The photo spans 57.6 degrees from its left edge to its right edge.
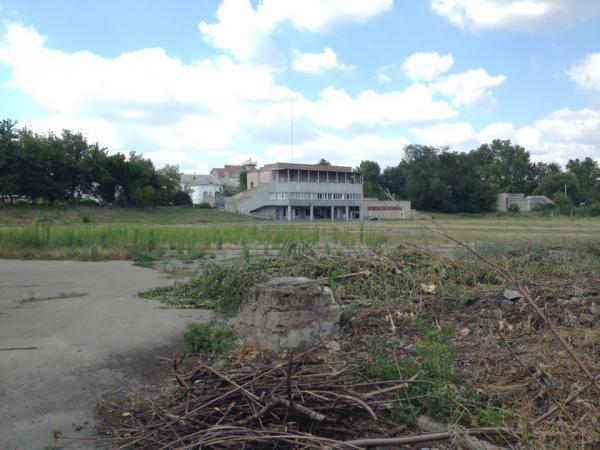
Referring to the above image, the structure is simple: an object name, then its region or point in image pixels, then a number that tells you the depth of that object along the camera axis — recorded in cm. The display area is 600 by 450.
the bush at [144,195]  7294
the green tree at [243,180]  11559
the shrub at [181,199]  8600
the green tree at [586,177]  11531
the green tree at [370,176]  11099
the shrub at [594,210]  8270
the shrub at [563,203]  8881
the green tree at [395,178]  10619
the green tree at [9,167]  5869
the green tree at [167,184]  8150
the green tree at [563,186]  11538
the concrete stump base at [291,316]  671
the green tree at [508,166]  12719
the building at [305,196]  8575
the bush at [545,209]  8824
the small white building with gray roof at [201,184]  13000
